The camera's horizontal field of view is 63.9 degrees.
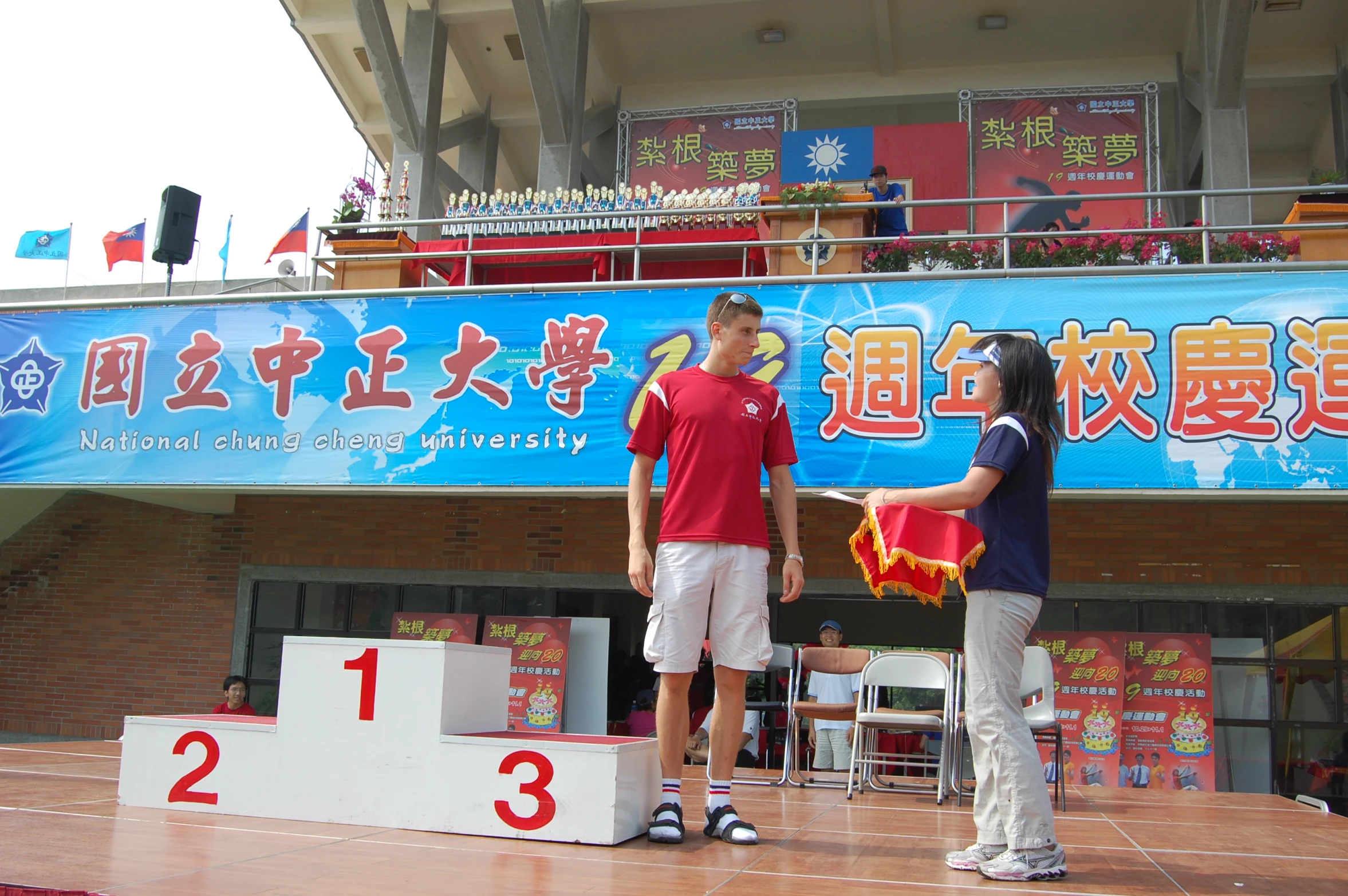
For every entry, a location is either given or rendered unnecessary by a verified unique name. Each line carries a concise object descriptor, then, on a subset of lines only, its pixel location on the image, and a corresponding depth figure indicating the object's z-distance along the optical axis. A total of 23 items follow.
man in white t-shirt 8.38
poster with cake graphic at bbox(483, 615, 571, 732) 9.28
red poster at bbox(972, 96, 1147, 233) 12.52
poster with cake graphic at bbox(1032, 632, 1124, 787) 8.16
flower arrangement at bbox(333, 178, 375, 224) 9.77
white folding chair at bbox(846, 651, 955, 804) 5.65
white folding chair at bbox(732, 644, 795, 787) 6.03
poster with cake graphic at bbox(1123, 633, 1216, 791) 8.22
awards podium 3.28
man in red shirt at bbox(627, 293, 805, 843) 3.49
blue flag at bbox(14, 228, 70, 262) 13.00
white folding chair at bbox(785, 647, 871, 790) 6.18
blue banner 6.96
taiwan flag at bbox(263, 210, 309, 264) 12.20
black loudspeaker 9.26
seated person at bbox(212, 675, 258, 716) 8.34
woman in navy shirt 3.07
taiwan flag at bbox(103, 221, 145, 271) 12.68
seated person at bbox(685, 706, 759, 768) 8.77
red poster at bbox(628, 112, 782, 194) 13.52
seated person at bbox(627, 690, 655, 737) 9.55
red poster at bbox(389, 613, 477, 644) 9.74
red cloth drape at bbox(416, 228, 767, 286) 9.26
